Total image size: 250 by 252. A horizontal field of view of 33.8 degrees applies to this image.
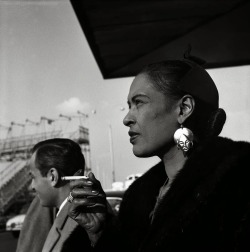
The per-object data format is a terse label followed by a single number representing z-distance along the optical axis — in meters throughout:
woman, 1.52
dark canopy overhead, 4.23
